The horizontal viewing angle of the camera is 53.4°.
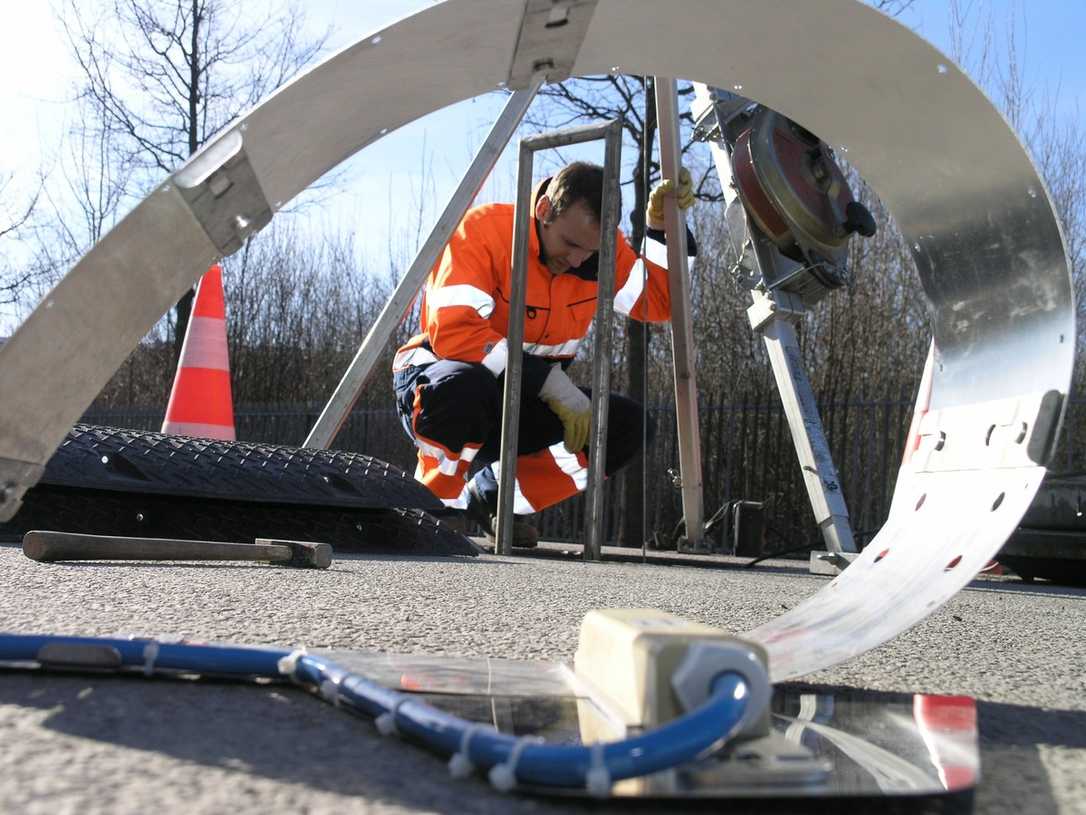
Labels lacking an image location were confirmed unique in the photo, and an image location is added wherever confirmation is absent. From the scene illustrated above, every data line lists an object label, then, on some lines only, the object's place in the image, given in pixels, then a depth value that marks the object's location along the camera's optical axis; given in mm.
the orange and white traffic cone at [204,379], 6578
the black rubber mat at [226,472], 2904
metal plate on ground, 762
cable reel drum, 3369
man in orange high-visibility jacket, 4355
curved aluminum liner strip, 1141
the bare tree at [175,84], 12758
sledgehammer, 2240
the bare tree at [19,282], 13453
